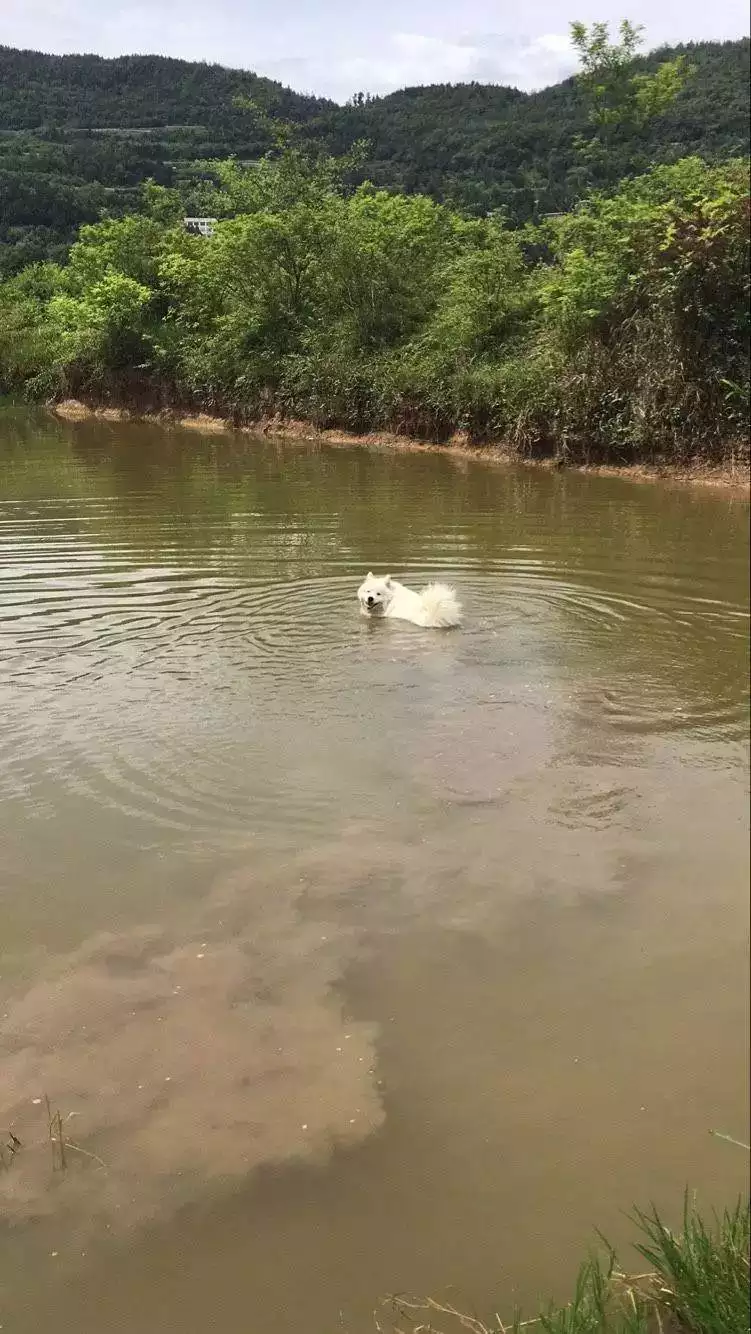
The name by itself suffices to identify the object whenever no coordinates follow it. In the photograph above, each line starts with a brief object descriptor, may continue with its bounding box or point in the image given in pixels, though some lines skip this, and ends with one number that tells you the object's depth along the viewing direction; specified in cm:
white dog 920
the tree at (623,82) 2475
